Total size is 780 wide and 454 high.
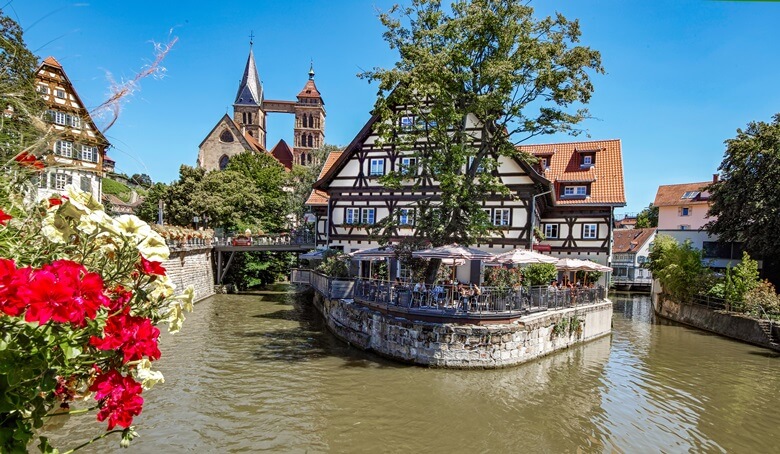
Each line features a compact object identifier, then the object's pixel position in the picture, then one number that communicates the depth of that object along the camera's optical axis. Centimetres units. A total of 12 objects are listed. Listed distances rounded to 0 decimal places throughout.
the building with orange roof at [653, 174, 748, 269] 3988
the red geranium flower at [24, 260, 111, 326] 199
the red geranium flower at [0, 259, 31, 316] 194
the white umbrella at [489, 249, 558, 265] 1695
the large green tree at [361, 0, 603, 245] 1669
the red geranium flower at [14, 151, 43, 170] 297
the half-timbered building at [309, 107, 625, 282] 2523
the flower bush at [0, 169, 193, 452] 208
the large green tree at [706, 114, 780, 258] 2917
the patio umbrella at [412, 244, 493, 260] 1582
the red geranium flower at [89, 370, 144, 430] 257
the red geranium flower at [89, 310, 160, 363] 242
